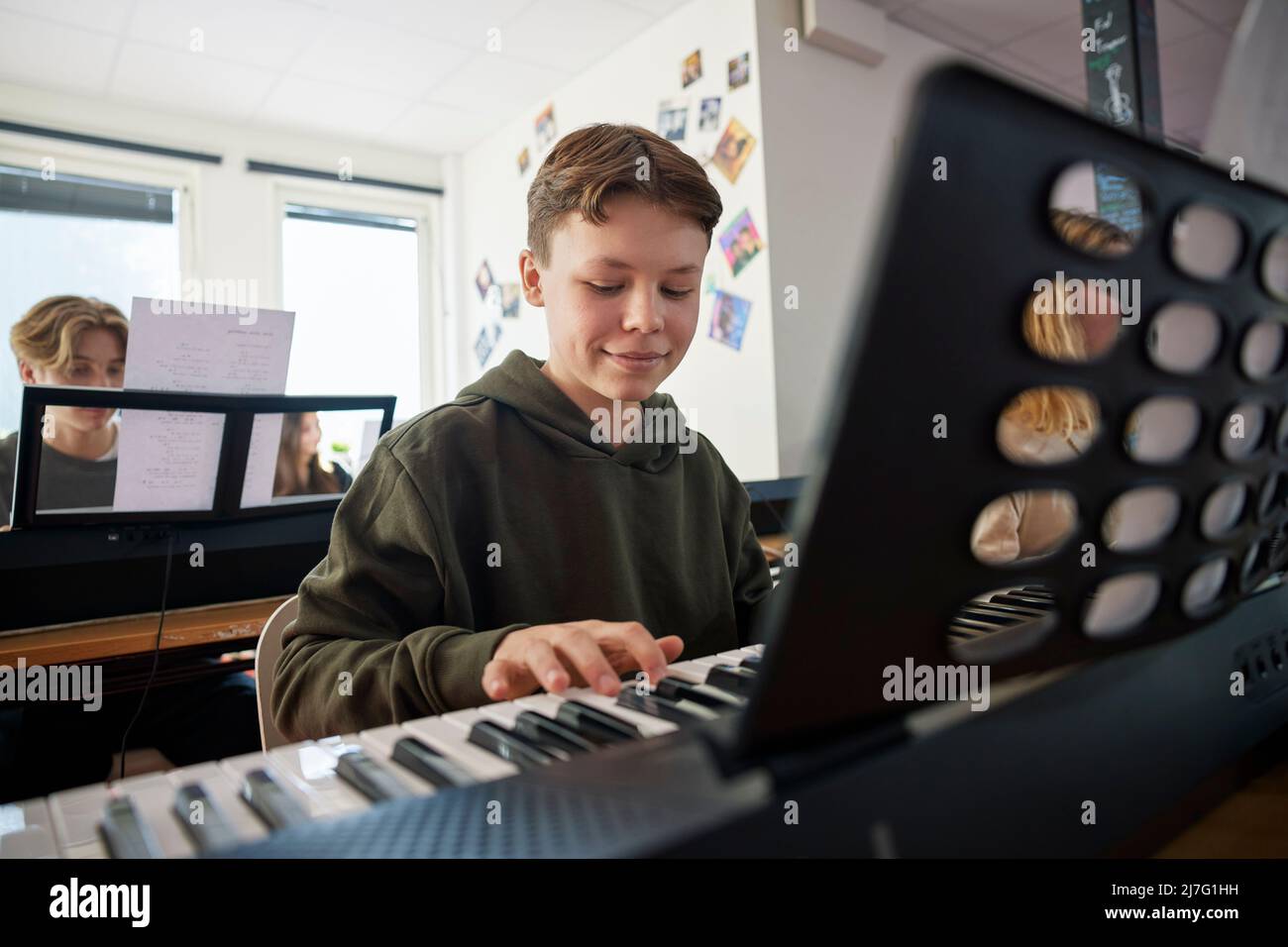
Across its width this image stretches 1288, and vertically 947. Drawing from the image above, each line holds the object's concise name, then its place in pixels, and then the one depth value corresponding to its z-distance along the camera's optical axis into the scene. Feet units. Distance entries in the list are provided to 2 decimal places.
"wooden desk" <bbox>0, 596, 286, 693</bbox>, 4.44
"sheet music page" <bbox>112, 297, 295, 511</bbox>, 4.73
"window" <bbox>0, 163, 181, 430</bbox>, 12.01
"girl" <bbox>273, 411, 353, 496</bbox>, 5.62
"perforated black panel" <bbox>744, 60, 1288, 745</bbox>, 0.74
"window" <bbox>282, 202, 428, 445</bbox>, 14.25
